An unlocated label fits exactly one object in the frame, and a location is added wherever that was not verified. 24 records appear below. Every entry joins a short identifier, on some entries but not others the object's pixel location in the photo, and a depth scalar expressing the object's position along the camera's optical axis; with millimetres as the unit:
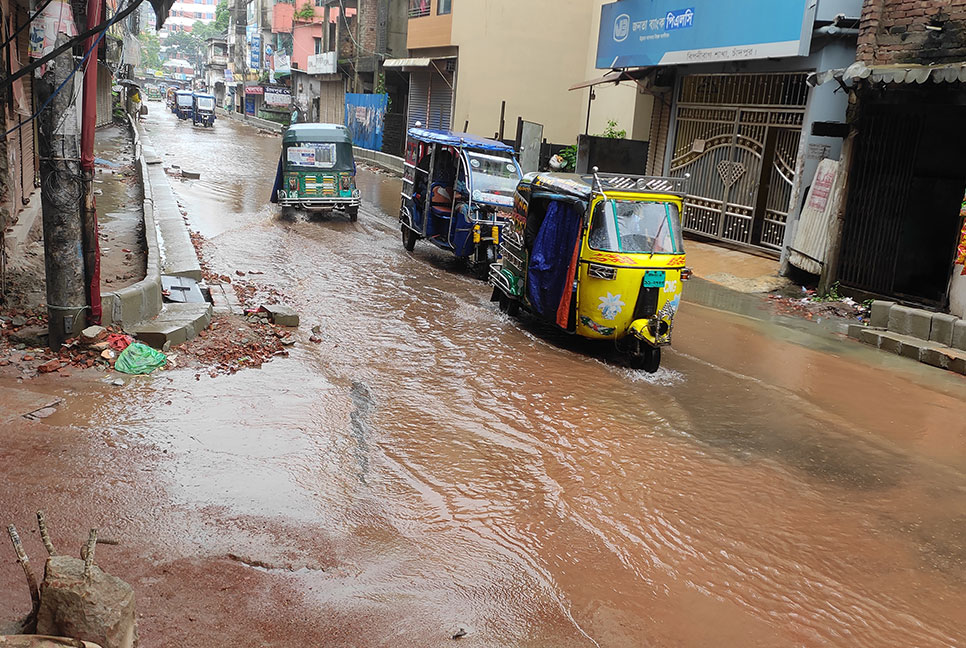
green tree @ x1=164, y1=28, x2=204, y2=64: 145125
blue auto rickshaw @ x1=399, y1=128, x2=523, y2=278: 13969
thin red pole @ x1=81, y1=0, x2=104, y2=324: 7609
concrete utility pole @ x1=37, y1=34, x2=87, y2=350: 7441
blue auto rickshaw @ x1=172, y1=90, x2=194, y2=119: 56719
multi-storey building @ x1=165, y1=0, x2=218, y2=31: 171000
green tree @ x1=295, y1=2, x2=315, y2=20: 57219
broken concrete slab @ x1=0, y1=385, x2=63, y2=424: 6336
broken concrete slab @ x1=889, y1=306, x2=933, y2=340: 10680
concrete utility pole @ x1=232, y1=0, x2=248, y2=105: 86250
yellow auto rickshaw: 9031
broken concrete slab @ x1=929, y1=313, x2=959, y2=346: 10367
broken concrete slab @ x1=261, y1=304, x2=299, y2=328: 9836
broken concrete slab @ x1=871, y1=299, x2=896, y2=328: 11177
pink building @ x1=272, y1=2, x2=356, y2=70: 58312
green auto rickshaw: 18625
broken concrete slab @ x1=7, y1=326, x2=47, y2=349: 7945
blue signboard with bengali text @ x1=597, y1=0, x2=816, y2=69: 14195
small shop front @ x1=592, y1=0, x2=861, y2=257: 14125
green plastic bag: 7656
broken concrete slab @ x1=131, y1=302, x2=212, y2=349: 8305
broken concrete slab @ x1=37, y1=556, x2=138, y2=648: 2799
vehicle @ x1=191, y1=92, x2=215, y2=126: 53188
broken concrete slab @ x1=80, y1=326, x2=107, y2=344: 7781
